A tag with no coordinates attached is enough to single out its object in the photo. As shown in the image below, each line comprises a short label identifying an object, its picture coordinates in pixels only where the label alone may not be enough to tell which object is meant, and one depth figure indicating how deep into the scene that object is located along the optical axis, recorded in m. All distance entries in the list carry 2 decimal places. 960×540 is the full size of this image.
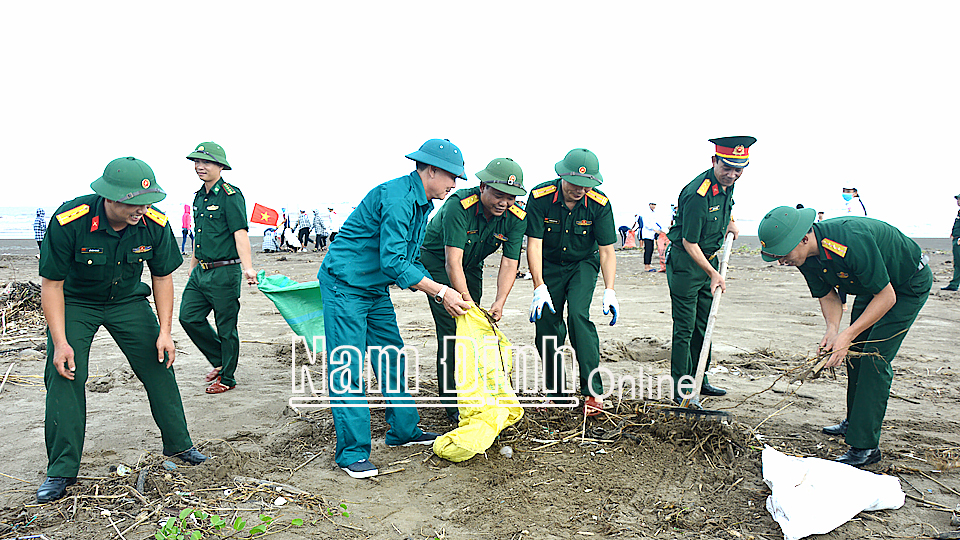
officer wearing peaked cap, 4.78
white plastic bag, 2.89
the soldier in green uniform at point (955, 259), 11.01
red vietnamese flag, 9.96
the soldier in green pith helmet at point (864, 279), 3.45
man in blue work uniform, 3.54
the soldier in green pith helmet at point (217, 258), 5.20
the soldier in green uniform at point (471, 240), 4.13
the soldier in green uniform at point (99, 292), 3.18
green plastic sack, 4.79
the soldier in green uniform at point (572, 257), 4.52
